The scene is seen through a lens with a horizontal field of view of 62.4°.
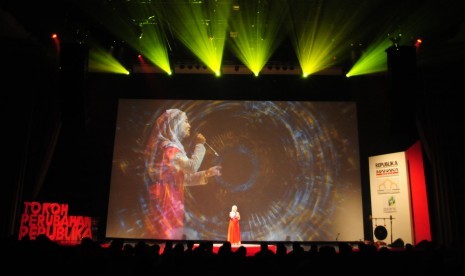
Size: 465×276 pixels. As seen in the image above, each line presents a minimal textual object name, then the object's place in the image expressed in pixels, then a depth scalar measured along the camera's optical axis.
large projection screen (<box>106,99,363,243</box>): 9.68
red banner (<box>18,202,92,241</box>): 7.80
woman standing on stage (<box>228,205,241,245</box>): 9.12
